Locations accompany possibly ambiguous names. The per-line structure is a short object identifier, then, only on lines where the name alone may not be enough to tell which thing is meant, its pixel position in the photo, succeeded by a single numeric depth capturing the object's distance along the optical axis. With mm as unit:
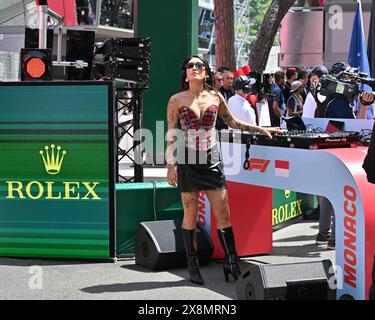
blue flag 12469
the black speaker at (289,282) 6270
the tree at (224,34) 22141
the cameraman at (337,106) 9531
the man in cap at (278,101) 15438
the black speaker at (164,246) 8297
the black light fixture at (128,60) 12898
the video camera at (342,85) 8359
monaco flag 7471
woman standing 7672
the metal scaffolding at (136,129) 12859
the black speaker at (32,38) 11180
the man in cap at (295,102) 12953
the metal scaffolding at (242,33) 76362
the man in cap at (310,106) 12086
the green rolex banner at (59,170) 8734
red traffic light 9078
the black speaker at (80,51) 11070
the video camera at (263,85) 15667
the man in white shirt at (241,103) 11242
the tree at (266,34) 23312
